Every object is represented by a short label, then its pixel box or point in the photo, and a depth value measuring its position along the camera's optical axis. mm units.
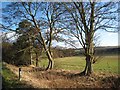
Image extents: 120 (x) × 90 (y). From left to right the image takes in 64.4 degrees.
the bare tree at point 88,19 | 7000
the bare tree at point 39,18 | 9883
